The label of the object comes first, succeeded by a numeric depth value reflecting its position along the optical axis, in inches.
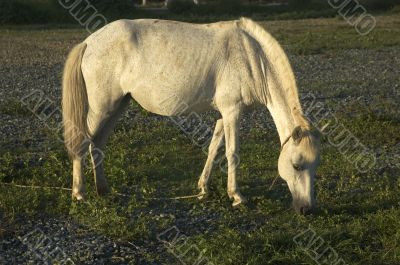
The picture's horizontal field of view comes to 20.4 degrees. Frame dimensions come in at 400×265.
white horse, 486.0
